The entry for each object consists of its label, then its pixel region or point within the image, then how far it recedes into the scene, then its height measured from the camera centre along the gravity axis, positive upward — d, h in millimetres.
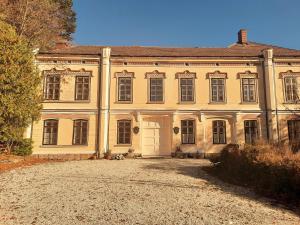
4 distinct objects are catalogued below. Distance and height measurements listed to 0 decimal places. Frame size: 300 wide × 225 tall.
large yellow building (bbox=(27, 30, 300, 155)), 18453 +2996
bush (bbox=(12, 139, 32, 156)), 16322 -252
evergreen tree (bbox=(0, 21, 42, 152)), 14414 +3131
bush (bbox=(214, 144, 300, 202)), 8086 -783
